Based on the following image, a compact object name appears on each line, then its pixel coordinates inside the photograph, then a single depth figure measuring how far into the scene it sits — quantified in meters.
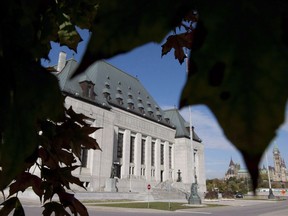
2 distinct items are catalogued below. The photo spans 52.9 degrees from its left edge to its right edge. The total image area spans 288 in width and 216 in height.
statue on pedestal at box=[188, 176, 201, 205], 27.66
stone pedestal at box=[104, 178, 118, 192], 36.28
